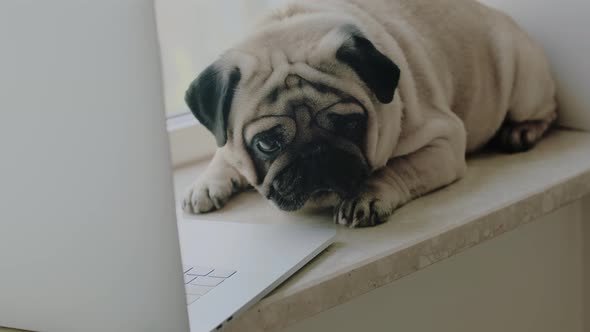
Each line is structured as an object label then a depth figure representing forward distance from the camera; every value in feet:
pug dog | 2.44
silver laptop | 1.60
